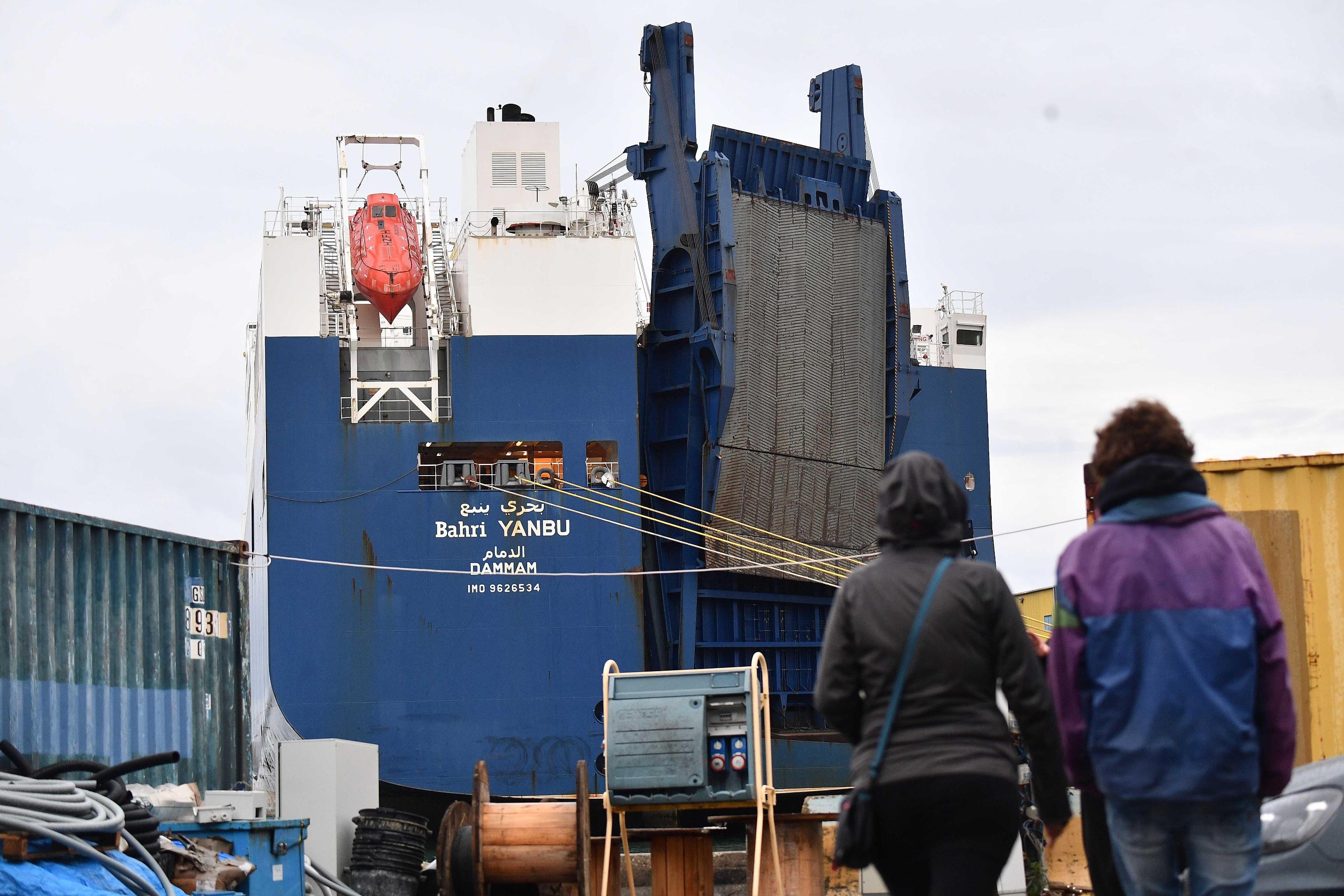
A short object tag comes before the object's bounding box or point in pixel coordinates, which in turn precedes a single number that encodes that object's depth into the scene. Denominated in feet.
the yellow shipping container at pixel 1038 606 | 132.05
